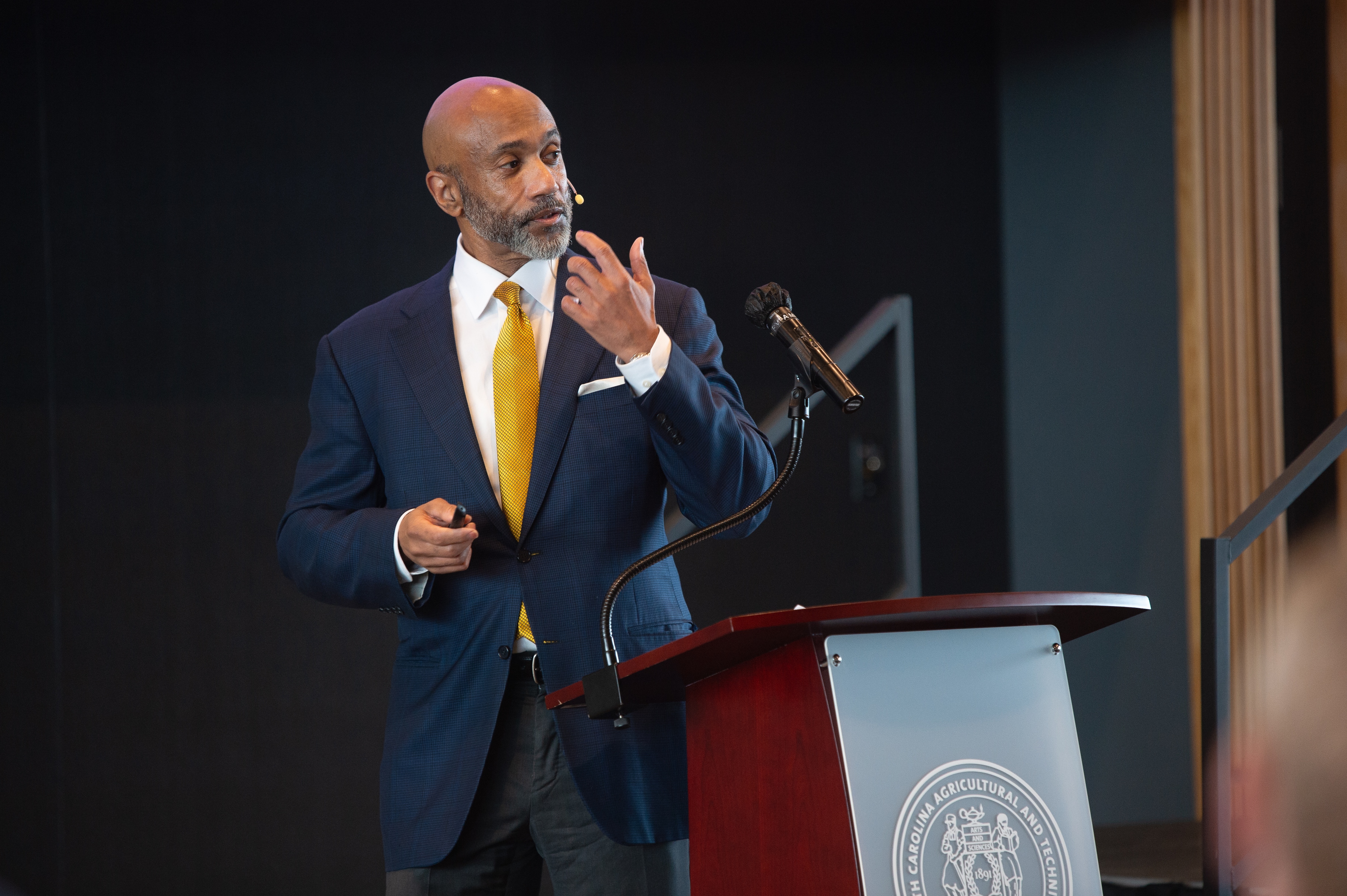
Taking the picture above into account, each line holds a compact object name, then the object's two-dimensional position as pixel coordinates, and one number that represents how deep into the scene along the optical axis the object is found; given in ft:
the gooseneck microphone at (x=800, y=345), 27.10
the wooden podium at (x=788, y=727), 26.49
